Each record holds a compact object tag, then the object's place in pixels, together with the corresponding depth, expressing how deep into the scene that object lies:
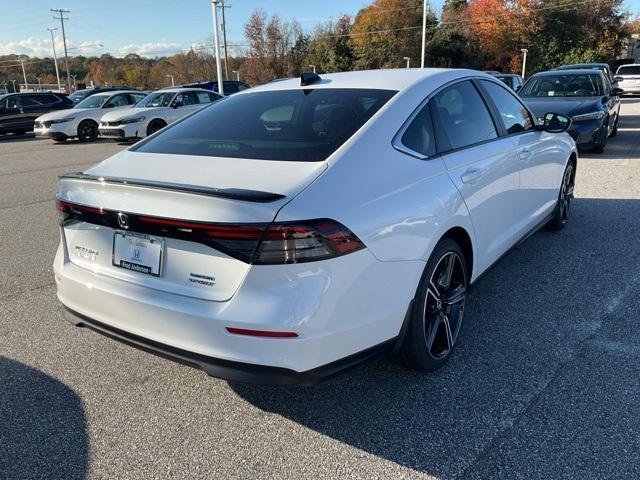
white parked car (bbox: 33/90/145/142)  17.50
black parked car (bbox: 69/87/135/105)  26.68
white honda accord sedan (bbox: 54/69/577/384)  2.17
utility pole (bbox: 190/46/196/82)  83.28
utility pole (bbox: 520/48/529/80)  51.80
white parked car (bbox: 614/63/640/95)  26.89
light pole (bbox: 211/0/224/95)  24.18
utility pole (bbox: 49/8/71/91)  69.50
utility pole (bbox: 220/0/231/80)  48.94
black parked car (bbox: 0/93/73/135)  19.97
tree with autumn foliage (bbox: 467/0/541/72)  58.22
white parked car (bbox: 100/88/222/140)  15.98
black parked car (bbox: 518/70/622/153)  9.93
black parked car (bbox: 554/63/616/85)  18.81
